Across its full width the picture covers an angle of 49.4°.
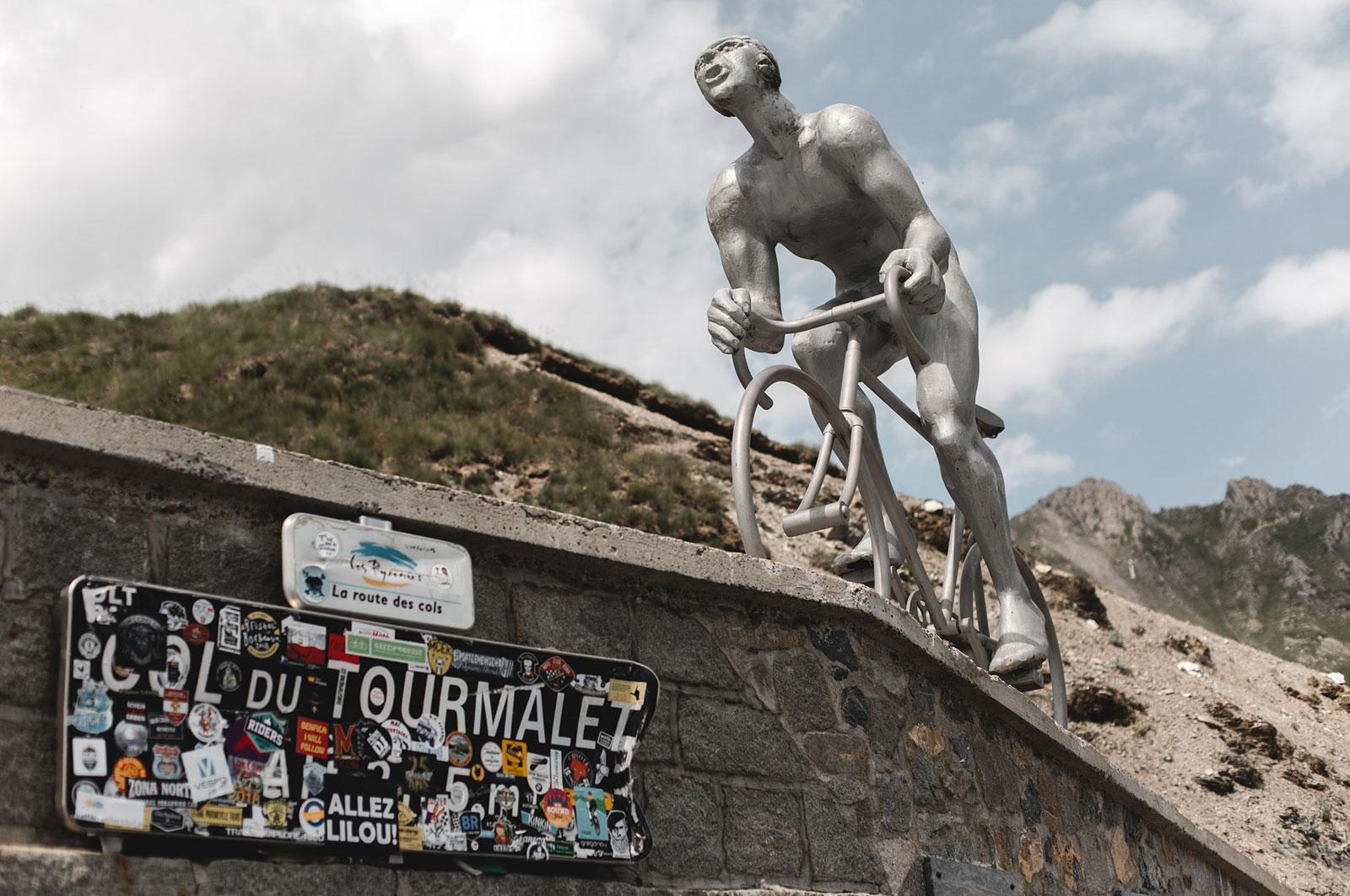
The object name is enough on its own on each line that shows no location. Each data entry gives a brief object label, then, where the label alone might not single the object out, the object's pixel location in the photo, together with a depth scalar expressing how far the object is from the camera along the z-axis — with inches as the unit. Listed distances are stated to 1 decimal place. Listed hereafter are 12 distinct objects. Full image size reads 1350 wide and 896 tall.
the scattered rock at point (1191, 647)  481.1
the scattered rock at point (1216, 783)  372.5
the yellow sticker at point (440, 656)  124.1
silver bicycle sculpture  178.5
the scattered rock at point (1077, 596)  493.2
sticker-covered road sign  104.5
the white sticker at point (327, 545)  121.6
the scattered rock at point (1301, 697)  462.3
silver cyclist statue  201.0
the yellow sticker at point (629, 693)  138.2
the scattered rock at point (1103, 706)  403.5
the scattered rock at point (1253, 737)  393.4
